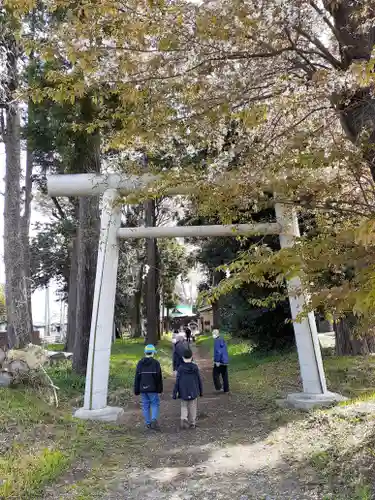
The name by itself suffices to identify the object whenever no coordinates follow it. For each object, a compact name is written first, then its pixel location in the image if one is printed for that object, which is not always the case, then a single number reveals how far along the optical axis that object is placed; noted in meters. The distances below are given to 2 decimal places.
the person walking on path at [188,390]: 8.29
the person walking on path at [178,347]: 11.86
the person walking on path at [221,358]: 11.54
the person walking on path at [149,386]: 8.23
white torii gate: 8.95
